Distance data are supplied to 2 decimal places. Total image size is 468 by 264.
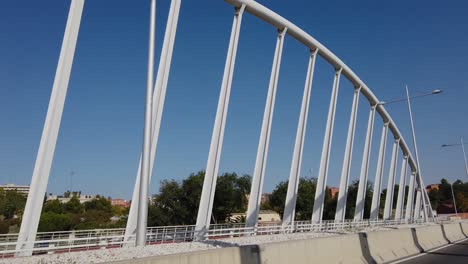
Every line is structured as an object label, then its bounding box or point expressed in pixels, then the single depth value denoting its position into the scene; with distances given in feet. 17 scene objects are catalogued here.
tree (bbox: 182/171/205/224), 246.06
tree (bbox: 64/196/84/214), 511.24
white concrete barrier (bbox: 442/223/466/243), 93.92
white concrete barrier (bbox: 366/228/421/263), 50.15
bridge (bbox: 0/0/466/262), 46.91
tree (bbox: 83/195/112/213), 573.57
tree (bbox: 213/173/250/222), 254.06
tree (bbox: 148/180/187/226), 242.99
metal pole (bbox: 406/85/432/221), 123.27
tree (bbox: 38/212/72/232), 285.23
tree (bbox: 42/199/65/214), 446.07
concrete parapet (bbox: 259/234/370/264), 32.73
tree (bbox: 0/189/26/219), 445.13
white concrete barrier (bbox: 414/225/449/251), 71.20
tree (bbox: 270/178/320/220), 316.60
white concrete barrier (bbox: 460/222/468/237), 114.01
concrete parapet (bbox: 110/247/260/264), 22.85
